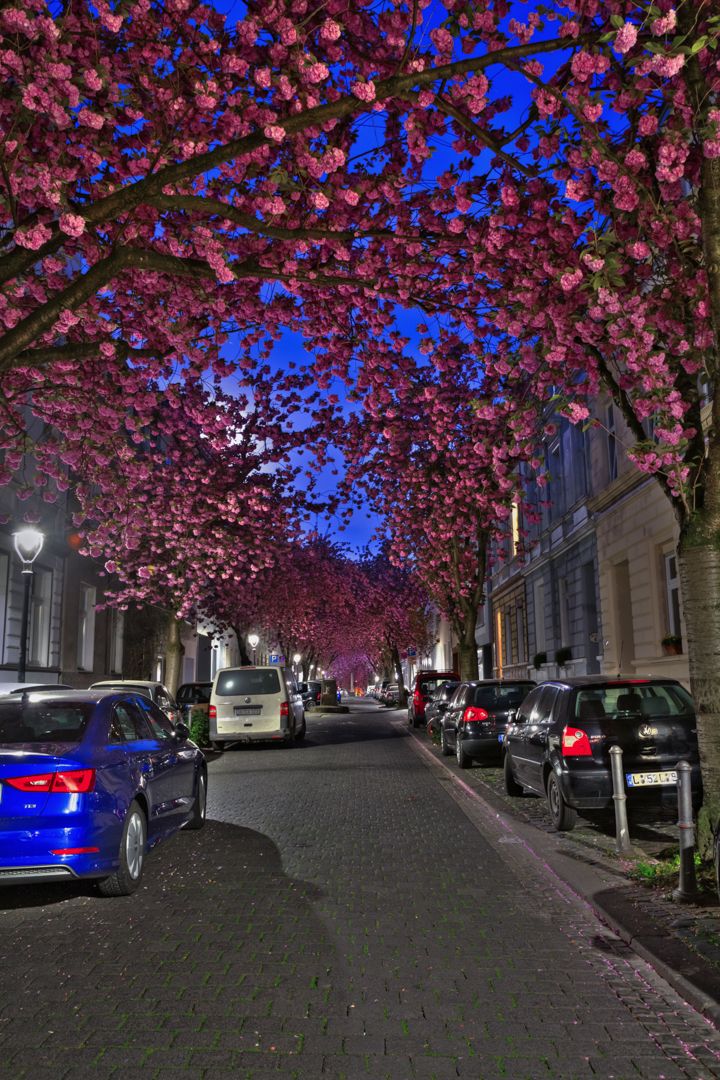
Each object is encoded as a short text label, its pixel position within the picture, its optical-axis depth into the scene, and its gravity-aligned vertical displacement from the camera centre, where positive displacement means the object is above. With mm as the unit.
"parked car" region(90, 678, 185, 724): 17573 -163
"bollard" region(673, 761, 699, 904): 6323 -1193
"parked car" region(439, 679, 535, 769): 16250 -679
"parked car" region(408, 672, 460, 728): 30797 -477
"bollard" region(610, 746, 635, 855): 8289 -1165
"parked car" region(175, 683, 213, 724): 26781 -396
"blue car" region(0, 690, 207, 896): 6160 -792
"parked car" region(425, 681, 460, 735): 22062 -690
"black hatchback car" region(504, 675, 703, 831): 8961 -664
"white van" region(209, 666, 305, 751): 22484 -640
